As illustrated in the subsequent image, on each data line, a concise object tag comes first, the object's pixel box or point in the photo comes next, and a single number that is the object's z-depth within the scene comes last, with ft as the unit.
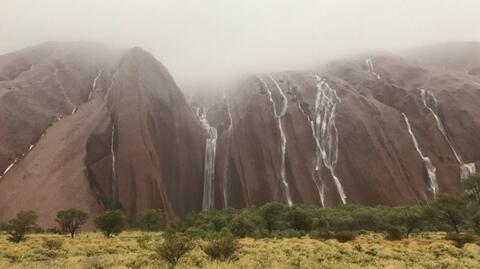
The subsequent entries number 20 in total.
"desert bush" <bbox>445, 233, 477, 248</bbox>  143.02
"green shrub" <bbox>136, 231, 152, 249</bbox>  128.59
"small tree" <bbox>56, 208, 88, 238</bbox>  213.25
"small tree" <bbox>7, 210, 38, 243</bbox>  150.61
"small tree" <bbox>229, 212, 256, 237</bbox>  193.77
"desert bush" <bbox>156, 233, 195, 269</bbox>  78.38
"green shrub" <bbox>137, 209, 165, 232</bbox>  260.01
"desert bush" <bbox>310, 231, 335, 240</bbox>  177.71
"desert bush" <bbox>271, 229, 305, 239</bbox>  192.24
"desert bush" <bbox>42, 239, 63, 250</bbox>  116.67
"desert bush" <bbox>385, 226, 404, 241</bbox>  178.76
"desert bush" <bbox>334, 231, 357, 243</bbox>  168.02
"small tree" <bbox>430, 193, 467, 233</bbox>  208.85
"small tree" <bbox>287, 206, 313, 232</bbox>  231.91
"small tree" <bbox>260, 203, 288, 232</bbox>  235.83
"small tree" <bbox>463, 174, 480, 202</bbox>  248.52
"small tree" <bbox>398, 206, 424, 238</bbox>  217.15
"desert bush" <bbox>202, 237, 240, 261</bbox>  84.79
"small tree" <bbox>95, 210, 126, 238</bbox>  189.78
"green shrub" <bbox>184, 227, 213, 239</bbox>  169.19
